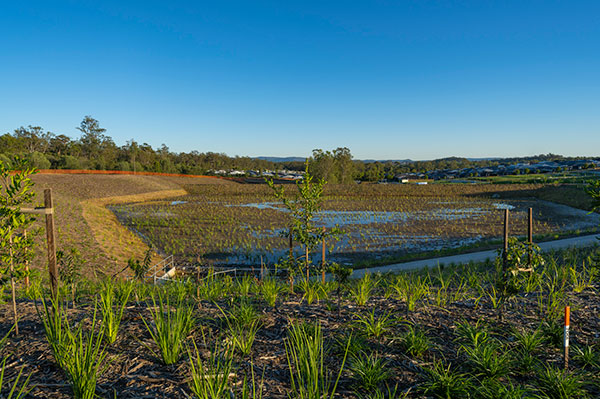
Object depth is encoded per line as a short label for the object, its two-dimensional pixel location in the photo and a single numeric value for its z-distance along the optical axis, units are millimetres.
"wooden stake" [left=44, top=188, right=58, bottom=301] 4586
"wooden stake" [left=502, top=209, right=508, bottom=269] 5859
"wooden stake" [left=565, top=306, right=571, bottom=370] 3450
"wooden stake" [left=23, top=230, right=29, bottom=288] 4570
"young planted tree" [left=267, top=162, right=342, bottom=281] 8344
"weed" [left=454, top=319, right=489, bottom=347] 4129
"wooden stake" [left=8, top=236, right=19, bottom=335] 4309
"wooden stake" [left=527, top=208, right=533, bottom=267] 5953
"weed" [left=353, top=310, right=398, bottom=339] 4359
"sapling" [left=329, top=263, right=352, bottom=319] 5859
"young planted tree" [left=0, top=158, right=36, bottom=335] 4254
